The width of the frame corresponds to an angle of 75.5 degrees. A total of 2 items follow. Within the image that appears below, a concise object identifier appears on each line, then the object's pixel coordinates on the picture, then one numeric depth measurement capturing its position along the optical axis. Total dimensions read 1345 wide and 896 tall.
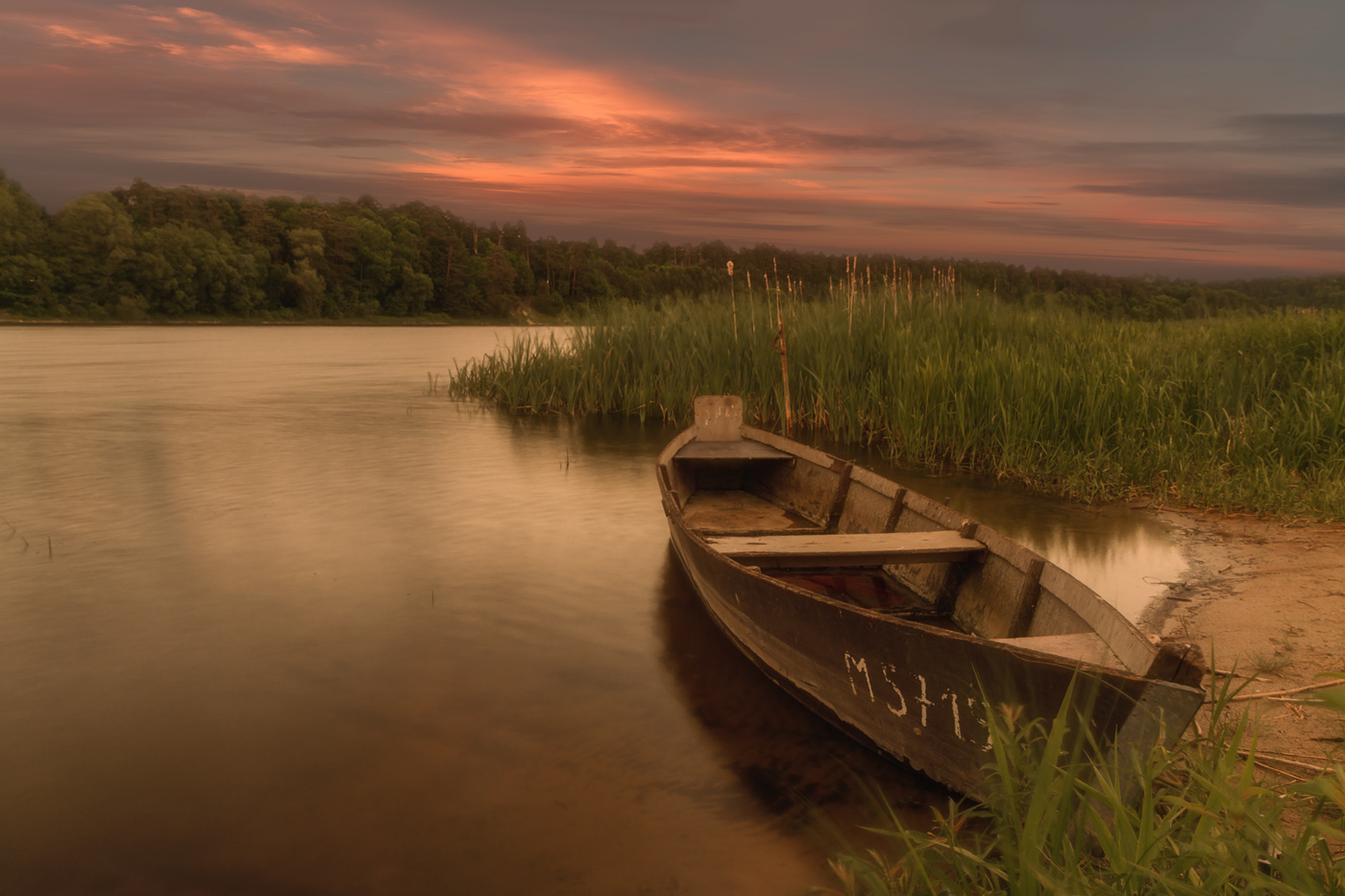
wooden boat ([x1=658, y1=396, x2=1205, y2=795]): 2.57
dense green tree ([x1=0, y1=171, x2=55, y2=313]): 57.75
